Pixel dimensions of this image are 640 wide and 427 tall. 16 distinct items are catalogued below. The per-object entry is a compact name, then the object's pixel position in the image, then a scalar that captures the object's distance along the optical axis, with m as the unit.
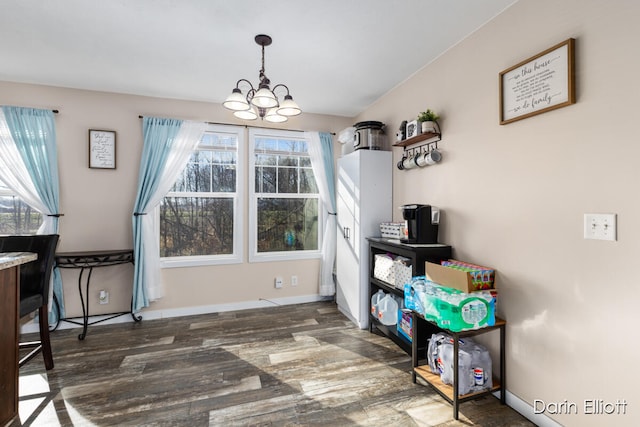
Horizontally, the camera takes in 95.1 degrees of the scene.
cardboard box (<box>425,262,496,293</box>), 1.83
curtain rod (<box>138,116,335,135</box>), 3.43
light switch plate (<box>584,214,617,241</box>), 1.34
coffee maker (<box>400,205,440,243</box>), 2.41
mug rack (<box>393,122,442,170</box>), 2.46
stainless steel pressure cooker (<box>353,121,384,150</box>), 3.13
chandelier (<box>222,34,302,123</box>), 1.90
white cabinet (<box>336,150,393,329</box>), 3.03
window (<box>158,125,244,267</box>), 3.42
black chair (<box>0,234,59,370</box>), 2.20
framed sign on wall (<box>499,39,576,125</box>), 1.49
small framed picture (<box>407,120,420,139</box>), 2.50
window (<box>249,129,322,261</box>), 3.66
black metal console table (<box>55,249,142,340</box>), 2.79
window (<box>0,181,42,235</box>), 2.91
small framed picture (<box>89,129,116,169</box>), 3.07
